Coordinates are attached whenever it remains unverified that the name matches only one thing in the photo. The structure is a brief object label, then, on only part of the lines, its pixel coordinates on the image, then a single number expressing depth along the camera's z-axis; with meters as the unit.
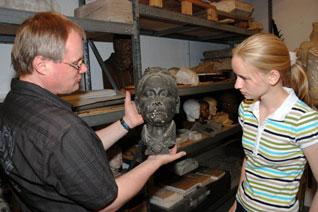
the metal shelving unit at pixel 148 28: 1.43
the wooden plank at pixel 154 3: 1.86
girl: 1.07
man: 0.84
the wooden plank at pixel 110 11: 1.57
